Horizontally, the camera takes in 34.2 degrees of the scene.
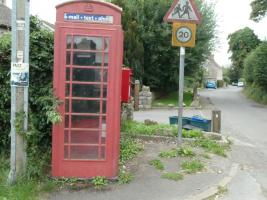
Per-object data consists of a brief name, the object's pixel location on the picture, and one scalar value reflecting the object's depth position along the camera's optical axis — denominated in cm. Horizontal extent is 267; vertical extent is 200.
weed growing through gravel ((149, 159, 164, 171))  741
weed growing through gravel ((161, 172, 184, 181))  682
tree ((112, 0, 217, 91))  3034
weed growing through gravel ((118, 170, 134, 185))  653
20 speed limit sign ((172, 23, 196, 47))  835
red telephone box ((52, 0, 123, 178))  621
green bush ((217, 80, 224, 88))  9169
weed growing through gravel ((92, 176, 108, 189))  632
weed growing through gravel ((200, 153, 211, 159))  841
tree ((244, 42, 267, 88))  3506
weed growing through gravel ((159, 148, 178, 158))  818
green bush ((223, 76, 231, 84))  10956
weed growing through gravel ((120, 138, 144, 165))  793
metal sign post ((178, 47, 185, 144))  842
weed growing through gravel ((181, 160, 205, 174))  732
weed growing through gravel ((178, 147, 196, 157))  835
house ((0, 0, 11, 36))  2745
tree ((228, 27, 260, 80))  6844
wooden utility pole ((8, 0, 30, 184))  608
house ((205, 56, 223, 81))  11106
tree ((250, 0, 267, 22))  3708
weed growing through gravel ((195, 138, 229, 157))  905
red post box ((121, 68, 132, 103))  781
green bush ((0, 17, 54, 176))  700
